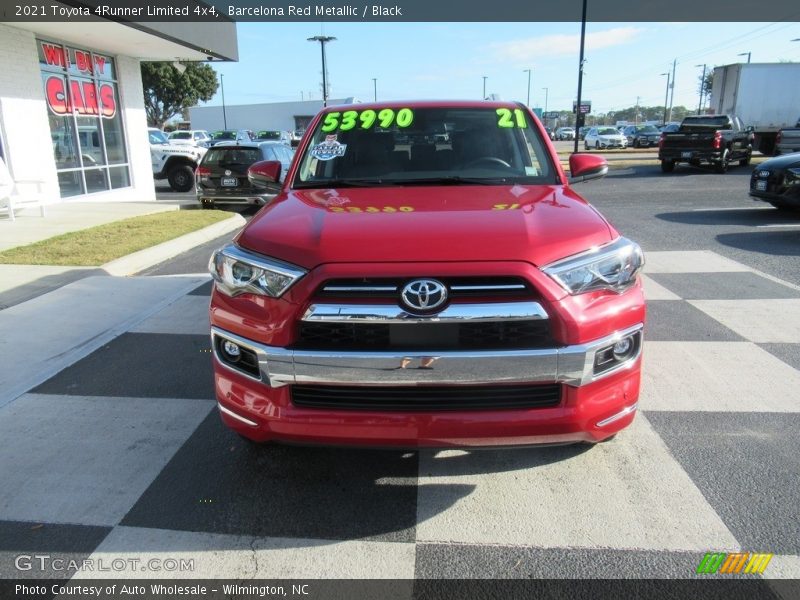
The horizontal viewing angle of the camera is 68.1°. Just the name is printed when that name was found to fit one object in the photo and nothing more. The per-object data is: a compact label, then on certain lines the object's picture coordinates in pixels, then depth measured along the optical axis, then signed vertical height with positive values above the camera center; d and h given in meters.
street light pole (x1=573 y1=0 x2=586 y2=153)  24.55 +1.95
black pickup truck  19.72 -0.57
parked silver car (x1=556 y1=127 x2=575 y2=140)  64.53 -0.85
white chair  10.14 -1.16
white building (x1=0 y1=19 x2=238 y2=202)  11.73 +0.66
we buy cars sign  12.91 +0.83
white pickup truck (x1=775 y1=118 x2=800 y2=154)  21.03 -0.48
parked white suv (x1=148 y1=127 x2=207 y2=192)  17.88 -1.11
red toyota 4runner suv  2.29 -0.78
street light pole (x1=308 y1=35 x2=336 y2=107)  42.25 +6.04
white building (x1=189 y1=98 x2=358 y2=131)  69.69 +1.27
